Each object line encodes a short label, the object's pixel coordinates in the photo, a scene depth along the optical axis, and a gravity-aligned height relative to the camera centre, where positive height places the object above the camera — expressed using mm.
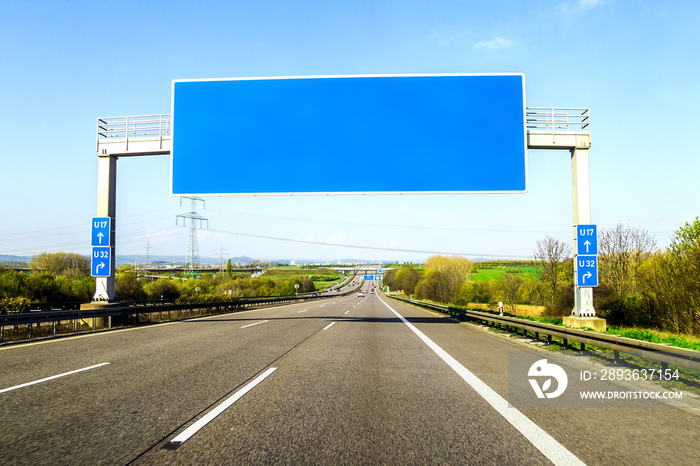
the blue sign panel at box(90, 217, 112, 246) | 15969 +937
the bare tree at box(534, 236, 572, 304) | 37219 -879
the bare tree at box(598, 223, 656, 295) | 29016 -438
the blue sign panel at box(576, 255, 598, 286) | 13883 -613
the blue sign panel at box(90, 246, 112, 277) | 15852 -182
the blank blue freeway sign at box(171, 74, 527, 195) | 14367 +4177
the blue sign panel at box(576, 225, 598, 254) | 13969 +494
